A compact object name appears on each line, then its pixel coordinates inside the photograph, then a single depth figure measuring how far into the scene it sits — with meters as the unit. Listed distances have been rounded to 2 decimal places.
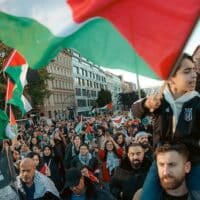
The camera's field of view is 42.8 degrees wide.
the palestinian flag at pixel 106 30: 1.64
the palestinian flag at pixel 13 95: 4.28
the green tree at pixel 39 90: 23.10
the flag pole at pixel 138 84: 1.72
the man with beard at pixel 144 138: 3.65
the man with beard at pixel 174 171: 1.62
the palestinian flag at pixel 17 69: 3.54
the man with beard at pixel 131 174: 2.78
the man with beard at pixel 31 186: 2.61
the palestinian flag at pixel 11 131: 4.21
